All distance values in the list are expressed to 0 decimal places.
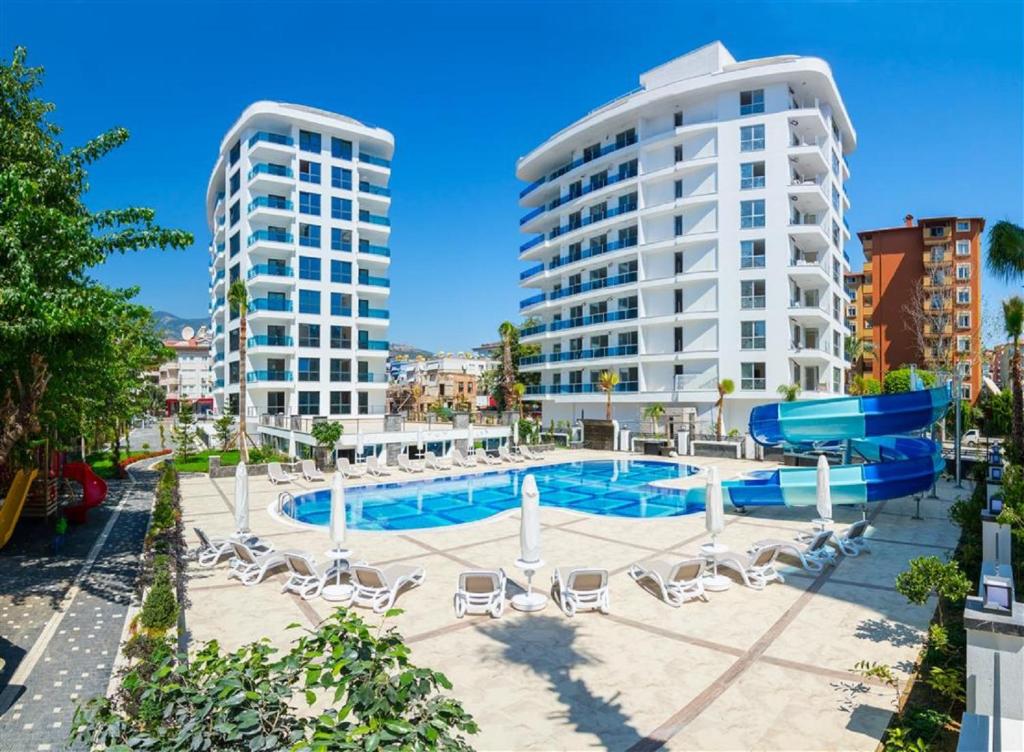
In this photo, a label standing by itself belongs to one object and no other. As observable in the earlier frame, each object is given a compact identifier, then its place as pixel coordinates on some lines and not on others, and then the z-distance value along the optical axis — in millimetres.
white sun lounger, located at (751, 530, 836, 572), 12344
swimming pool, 19969
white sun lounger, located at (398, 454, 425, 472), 28828
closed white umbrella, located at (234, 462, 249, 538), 13297
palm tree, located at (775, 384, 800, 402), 36406
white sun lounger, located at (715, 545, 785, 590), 11477
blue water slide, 17547
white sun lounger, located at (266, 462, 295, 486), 25062
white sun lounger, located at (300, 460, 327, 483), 25562
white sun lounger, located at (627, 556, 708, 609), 10578
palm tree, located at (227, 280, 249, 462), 30406
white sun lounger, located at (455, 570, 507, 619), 9999
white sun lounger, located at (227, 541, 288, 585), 11758
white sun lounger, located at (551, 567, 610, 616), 10062
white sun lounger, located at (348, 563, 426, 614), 10344
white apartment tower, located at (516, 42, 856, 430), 40406
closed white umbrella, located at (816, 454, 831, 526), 14312
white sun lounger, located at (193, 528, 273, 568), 12906
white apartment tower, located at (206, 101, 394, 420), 44406
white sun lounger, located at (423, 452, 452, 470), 29609
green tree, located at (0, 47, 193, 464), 8773
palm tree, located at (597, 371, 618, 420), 43688
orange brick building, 61906
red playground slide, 17250
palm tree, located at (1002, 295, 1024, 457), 18234
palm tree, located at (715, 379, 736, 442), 37875
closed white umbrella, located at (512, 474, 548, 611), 10258
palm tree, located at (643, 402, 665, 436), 40906
